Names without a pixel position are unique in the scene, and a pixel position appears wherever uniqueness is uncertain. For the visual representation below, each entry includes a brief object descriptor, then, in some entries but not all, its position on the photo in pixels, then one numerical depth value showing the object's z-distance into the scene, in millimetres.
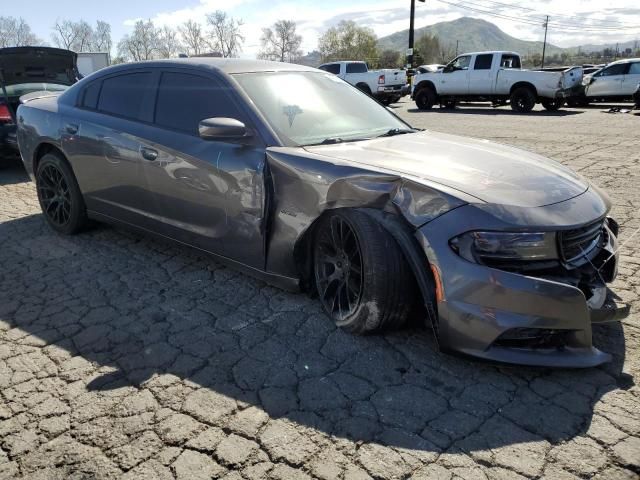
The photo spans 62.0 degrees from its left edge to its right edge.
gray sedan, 2490
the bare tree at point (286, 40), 96125
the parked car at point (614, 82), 17391
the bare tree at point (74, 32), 88162
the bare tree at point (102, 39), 89362
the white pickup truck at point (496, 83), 16500
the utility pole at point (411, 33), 31820
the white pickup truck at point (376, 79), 20891
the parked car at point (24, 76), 7680
